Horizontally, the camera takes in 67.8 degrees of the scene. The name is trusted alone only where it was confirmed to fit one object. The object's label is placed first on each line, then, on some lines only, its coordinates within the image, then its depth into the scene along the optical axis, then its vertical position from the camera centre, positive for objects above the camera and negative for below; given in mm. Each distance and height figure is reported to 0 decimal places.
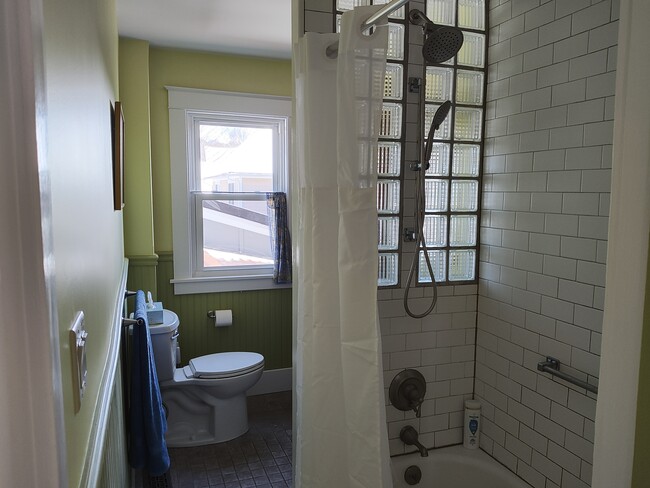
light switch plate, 707 -256
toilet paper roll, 3666 -976
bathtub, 2230 -1297
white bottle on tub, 2324 -1120
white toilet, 3074 -1343
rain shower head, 1967 +615
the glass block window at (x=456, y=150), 2201 +186
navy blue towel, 2018 -951
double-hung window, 3582 +46
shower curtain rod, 1405 +533
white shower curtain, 1561 -258
